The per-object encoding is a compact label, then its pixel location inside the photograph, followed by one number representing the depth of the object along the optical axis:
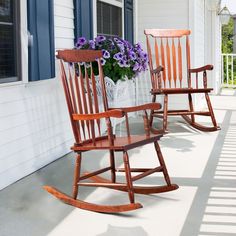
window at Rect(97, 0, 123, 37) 5.15
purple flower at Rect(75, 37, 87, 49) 4.18
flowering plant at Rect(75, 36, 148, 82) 4.09
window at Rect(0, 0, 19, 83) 3.14
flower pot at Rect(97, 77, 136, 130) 4.14
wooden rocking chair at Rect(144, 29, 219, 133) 5.05
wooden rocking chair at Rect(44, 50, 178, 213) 2.66
